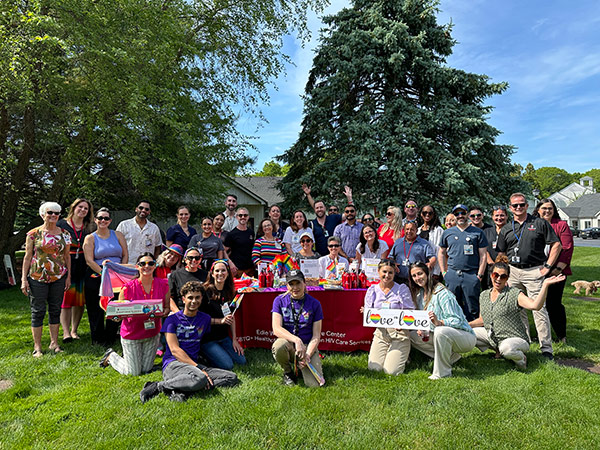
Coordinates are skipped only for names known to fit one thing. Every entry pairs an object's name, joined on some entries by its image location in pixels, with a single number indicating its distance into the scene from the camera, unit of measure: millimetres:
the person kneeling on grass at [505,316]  4004
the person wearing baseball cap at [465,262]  5051
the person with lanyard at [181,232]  5828
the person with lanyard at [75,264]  5082
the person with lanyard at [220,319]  4168
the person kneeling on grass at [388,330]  4137
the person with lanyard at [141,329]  4043
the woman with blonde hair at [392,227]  5543
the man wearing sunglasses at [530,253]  4543
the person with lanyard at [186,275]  4441
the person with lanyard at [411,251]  4867
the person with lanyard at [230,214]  6988
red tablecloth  4770
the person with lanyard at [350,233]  6264
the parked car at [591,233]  41375
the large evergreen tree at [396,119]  11547
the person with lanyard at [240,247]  5988
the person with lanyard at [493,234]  5152
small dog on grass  8898
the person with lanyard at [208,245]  5391
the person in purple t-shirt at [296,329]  3734
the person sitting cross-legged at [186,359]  3396
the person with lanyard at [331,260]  5309
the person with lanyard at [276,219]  6538
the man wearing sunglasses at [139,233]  5594
